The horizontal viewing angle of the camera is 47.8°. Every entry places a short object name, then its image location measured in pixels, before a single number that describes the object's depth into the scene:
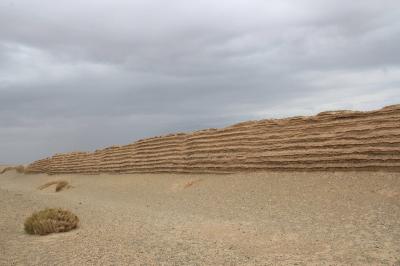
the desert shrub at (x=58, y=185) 24.69
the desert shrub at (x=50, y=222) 9.93
